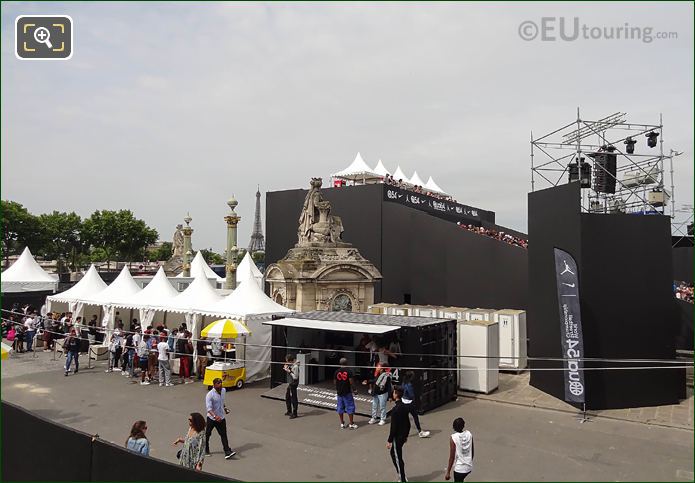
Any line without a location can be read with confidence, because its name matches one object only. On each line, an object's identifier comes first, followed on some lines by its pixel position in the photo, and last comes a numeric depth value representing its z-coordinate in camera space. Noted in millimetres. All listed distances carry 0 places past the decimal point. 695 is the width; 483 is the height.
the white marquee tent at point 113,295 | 18453
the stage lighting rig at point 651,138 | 13512
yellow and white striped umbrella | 13531
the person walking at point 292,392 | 11102
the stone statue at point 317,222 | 19109
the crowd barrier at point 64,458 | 5344
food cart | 13562
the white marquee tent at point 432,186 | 42156
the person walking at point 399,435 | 7629
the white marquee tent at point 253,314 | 14633
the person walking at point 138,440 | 6656
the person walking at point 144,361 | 14352
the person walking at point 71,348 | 14992
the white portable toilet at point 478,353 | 13156
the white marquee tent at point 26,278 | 24797
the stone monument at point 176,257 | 50812
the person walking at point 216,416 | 8664
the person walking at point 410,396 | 8859
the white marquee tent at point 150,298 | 17062
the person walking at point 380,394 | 10438
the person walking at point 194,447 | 6871
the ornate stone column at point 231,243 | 24547
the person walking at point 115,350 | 15758
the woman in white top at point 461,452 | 6742
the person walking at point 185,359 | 15016
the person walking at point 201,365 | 15200
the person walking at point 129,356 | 14836
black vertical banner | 11656
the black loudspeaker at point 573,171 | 14166
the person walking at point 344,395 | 10336
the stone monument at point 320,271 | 17656
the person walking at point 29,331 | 18719
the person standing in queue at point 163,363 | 13789
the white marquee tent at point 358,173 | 33938
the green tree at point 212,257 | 87375
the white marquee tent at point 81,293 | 19688
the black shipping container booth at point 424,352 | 11664
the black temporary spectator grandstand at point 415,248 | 19734
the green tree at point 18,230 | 41531
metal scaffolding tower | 13250
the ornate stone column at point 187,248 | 33906
